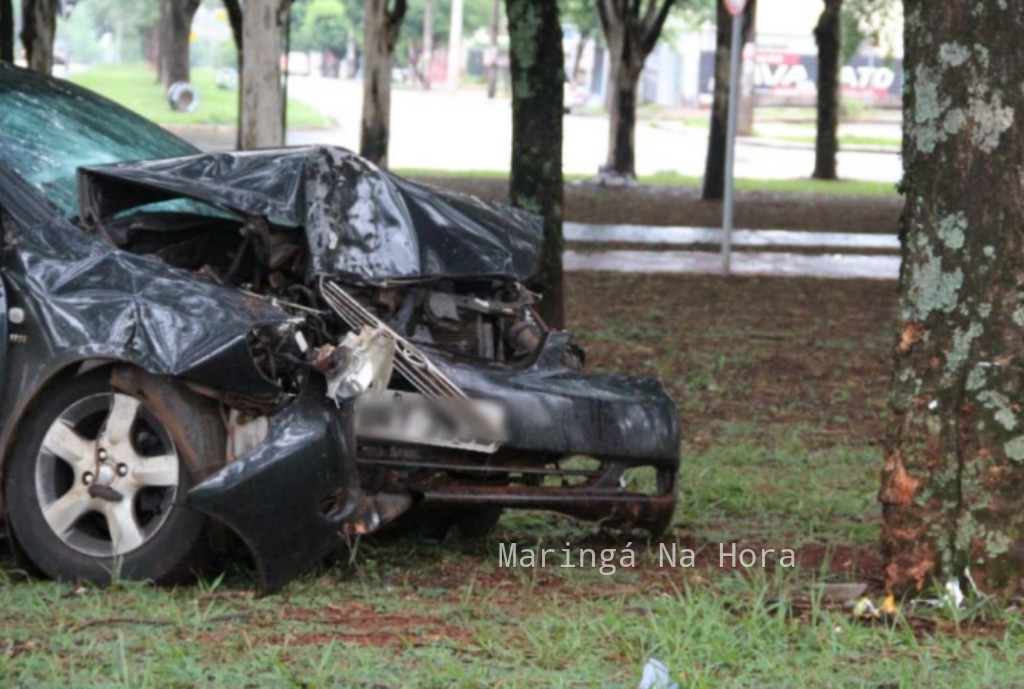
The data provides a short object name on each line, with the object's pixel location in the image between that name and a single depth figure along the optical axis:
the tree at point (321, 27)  93.84
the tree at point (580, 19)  52.53
